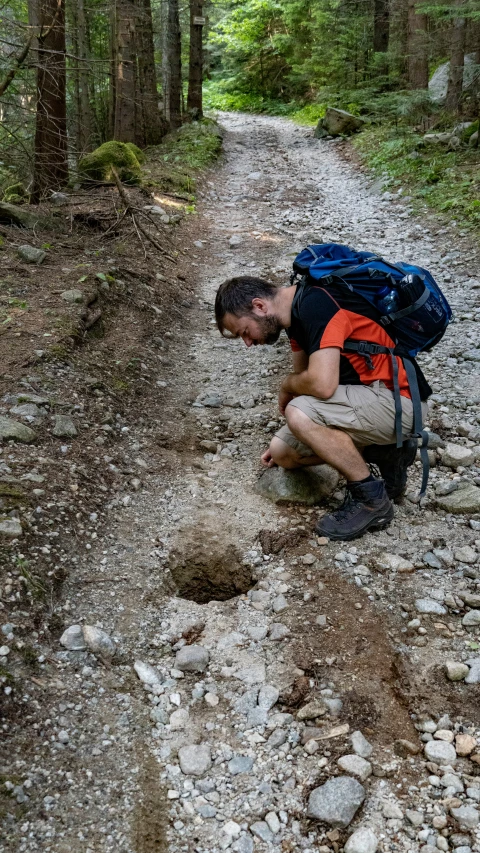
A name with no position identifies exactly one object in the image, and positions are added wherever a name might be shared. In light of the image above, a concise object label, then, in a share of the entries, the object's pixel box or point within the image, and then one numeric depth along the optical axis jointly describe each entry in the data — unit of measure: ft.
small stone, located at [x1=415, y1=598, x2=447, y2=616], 10.46
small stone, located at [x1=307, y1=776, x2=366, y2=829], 7.45
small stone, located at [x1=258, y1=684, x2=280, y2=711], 9.10
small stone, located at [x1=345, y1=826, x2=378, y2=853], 7.18
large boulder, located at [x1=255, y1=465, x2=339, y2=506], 13.38
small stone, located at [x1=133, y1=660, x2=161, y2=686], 9.52
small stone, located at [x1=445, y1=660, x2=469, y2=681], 9.24
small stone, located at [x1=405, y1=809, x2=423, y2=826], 7.45
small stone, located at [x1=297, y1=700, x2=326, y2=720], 8.82
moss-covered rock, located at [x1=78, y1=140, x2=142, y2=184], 32.78
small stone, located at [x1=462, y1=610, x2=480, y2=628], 10.17
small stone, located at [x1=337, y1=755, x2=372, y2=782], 7.94
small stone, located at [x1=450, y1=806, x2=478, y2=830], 7.34
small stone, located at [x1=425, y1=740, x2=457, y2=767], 8.12
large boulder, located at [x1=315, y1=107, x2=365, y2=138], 53.01
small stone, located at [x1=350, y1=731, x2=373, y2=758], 8.21
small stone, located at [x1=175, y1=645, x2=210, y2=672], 9.81
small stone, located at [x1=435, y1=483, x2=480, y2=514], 12.84
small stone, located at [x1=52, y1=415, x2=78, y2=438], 13.97
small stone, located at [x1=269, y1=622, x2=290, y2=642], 10.21
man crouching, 11.16
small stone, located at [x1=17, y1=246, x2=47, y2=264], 22.13
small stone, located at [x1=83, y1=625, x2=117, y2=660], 9.71
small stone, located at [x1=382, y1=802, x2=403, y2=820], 7.52
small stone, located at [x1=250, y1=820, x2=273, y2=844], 7.44
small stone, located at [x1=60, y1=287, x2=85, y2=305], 19.19
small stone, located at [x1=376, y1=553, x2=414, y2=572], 11.45
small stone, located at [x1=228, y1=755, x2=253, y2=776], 8.28
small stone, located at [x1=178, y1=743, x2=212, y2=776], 8.25
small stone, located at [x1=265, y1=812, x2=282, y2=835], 7.54
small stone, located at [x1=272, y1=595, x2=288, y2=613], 10.78
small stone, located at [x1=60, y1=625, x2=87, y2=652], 9.67
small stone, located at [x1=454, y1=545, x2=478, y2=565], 11.55
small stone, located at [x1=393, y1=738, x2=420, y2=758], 8.28
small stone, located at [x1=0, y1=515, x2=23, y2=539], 10.60
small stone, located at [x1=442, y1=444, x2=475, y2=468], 14.39
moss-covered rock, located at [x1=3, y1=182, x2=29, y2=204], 30.12
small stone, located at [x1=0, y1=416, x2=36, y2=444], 13.10
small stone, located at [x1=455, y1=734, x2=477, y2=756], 8.18
